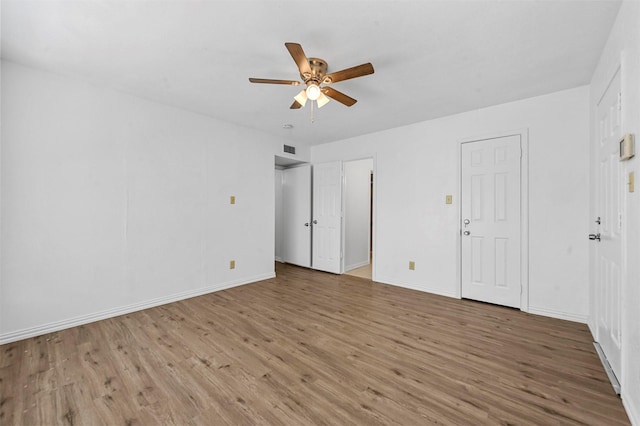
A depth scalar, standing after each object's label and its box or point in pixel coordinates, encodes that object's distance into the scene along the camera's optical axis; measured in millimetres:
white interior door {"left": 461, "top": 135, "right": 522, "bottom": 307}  3230
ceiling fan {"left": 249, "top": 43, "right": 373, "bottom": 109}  2014
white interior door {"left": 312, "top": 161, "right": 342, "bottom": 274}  4984
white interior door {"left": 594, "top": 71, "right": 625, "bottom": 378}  1850
